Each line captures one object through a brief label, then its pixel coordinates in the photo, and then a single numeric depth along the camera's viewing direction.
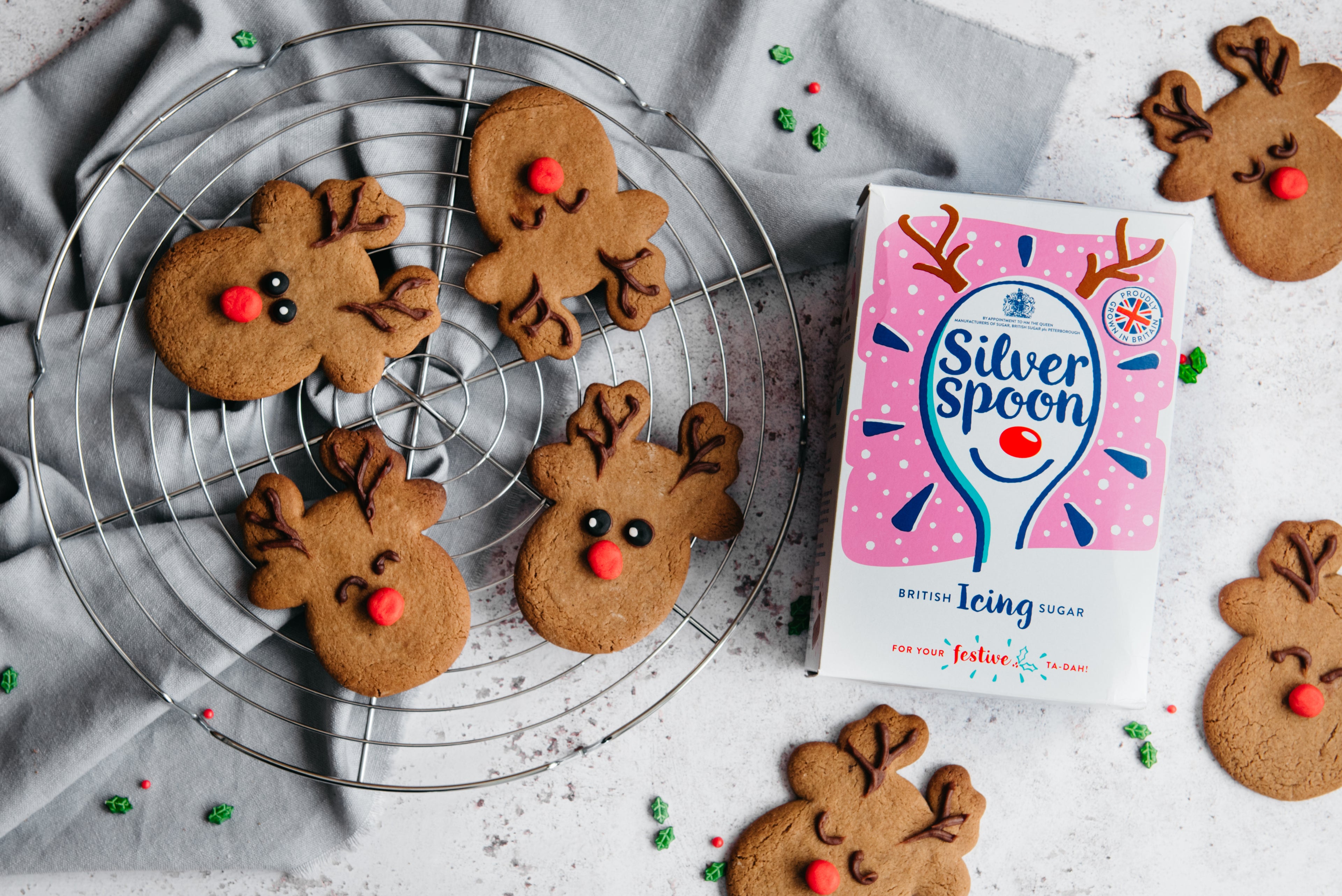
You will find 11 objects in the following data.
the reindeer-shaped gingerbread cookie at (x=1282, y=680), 0.72
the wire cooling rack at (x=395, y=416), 0.70
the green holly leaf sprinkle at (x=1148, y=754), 0.73
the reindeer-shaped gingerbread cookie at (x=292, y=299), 0.69
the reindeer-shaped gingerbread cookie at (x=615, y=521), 0.69
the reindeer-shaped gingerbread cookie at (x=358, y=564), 0.69
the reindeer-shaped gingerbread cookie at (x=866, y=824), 0.71
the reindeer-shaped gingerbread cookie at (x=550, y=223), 0.69
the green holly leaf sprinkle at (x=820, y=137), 0.73
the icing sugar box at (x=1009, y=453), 0.67
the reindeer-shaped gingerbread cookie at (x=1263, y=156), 0.73
